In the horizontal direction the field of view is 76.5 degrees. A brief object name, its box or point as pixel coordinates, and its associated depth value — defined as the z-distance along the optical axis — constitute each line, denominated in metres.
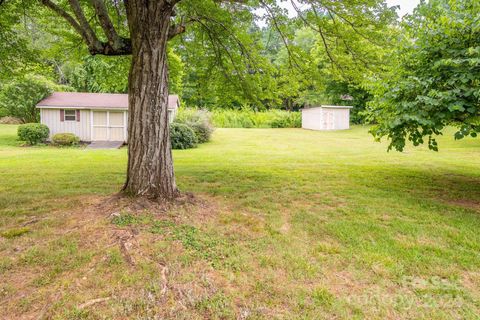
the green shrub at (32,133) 16.03
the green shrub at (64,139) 16.42
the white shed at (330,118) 26.83
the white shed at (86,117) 17.28
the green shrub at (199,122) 17.12
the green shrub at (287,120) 31.27
